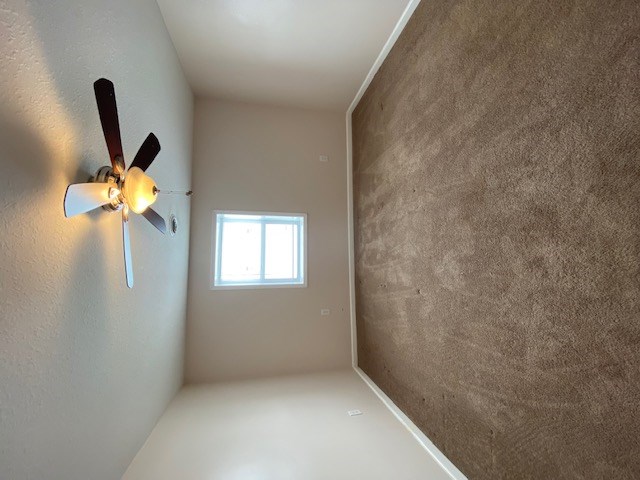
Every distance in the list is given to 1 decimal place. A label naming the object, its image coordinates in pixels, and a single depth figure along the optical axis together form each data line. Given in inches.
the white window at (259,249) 139.5
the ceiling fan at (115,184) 43.9
